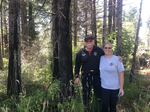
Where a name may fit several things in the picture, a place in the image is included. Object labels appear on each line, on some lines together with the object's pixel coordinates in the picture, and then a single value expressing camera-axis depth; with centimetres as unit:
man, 296
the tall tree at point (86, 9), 930
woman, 281
